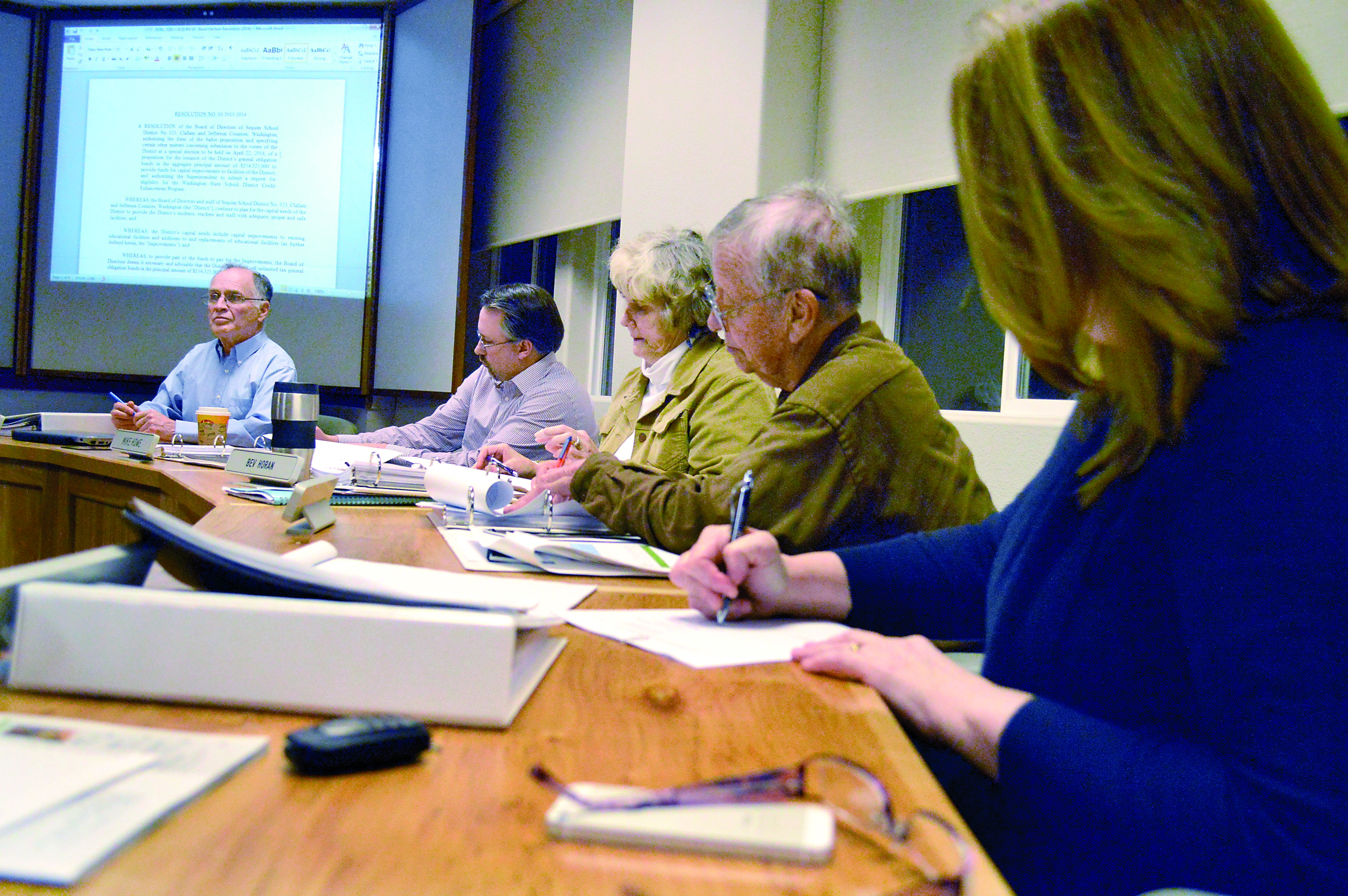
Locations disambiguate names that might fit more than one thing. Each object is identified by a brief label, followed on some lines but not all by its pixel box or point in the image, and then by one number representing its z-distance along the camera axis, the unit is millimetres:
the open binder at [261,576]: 631
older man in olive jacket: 1333
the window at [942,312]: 2650
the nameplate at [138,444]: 2607
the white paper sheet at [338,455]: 2217
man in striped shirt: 3342
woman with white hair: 2029
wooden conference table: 415
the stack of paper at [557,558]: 1204
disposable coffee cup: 2945
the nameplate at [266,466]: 1960
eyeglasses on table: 457
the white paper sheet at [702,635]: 841
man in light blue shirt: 3811
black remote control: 511
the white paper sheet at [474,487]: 1586
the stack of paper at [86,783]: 396
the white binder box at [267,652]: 588
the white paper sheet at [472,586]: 907
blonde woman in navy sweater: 556
